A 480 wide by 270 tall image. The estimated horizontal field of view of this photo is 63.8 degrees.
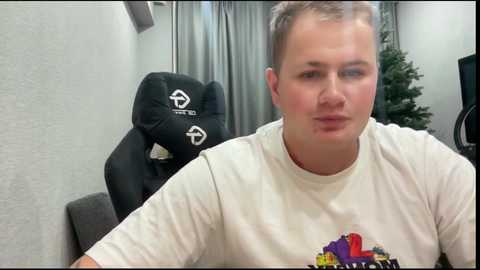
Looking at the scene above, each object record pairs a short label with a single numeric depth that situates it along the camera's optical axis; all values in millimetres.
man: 426
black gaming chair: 821
